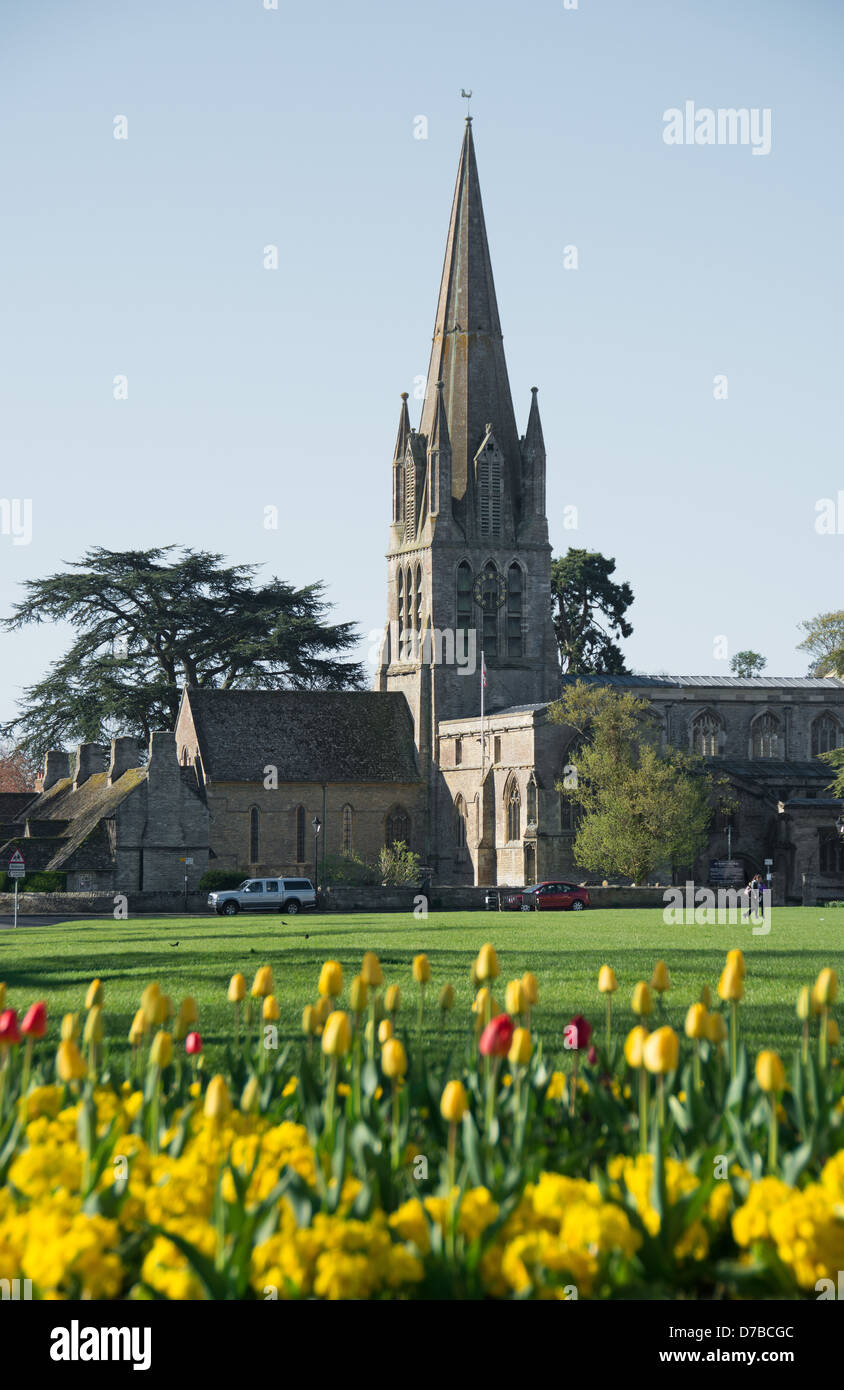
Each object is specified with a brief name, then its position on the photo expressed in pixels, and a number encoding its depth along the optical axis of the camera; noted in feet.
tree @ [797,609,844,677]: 318.36
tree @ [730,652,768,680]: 470.80
